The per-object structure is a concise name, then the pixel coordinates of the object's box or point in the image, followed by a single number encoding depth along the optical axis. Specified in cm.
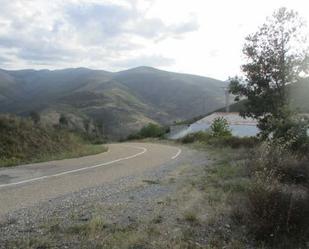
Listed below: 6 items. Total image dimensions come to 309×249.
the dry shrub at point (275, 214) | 422
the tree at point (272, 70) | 1430
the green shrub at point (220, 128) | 3117
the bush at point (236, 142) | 1743
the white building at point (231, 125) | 3667
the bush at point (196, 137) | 2888
